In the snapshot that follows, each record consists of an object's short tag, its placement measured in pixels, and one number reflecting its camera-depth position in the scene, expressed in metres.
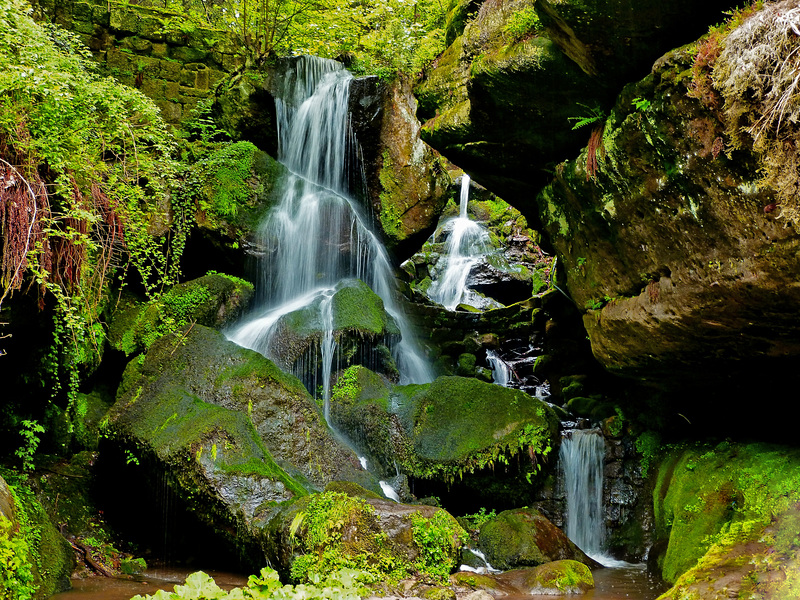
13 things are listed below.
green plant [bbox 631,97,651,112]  5.96
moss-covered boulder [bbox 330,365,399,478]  9.13
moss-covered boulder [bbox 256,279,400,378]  10.12
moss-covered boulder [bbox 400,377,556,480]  8.88
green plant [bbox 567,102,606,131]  7.05
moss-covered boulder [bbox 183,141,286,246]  11.56
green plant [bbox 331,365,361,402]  9.64
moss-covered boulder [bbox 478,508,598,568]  7.51
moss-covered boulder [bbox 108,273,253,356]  9.33
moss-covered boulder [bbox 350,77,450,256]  13.38
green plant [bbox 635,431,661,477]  9.18
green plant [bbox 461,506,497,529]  8.85
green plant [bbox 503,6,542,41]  7.61
